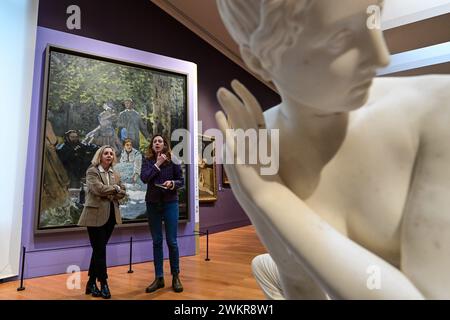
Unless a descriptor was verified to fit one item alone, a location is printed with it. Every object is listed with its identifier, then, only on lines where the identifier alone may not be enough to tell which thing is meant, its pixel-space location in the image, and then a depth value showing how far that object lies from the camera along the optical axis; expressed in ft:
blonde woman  10.52
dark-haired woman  11.35
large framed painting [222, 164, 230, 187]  25.38
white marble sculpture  1.63
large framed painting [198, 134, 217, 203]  22.67
